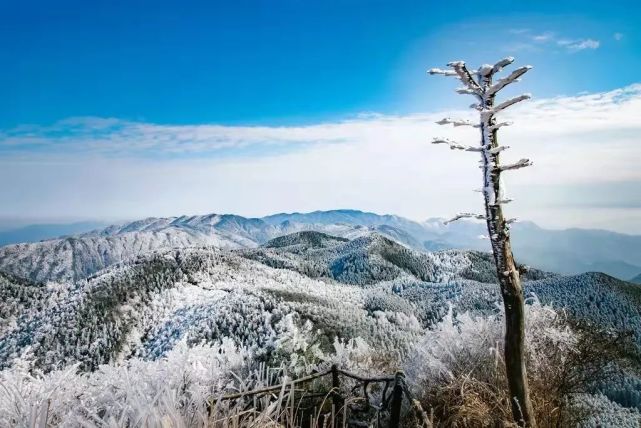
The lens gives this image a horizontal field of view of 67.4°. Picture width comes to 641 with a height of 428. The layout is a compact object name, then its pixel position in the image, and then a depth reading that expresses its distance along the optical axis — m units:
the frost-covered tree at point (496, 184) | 5.21
